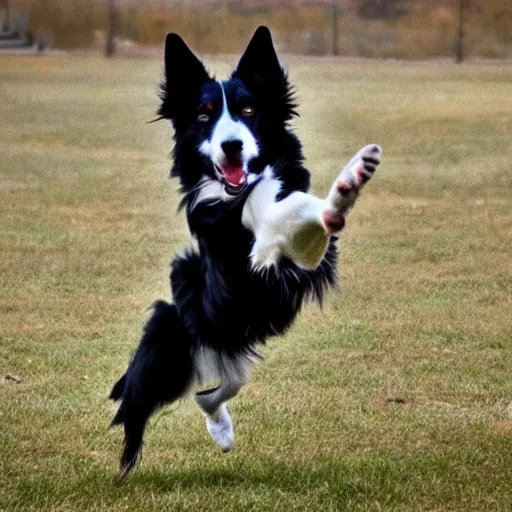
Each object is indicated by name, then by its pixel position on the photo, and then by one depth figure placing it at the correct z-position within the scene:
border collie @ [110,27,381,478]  4.11
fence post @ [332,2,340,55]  40.59
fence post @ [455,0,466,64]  40.44
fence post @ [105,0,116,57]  35.14
